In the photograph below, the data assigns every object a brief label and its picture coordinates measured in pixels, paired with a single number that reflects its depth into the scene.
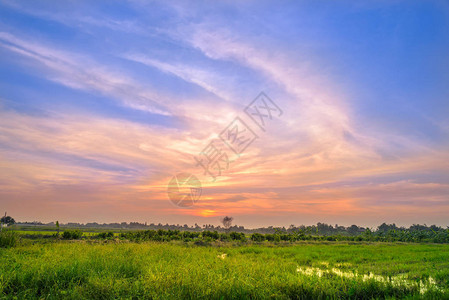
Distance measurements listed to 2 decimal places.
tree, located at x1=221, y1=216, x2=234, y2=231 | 83.12
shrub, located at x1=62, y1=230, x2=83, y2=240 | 22.38
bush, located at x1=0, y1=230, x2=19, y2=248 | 12.30
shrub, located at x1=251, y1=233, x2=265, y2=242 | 31.09
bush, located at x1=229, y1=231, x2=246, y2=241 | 29.50
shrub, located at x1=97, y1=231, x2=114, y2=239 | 26.04
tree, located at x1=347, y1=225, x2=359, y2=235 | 109.75
